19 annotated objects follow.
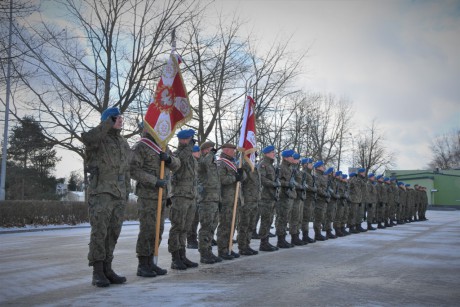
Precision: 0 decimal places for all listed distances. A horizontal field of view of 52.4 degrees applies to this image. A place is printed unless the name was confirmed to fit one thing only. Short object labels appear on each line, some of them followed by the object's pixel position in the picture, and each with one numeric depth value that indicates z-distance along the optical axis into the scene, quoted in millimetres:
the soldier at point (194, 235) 11620
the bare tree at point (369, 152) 56906
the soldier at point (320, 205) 13898
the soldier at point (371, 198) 18938
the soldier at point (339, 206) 15484
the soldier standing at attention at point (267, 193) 10750
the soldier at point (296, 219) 12086
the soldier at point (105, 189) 6141
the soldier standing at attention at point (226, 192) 9266
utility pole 20488
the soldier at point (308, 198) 12875
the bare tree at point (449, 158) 87688
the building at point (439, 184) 62188
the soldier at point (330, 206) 14588
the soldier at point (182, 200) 7711
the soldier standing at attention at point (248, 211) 9984
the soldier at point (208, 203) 8586
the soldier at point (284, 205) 11438
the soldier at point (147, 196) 6953
